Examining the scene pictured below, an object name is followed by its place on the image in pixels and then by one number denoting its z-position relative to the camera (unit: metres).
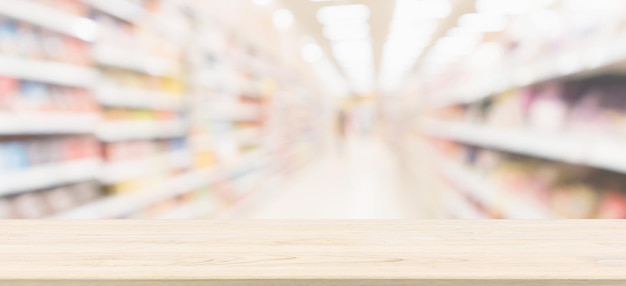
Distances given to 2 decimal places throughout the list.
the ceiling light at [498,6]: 7.43
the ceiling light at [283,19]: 7.80
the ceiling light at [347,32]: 9.58
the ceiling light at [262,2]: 6.35
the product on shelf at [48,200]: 2.01
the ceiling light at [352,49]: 11.77
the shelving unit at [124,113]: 2.07
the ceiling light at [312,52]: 11.60
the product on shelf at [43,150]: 1.97
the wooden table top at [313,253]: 0.52
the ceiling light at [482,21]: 8.73
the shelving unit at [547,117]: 1.50
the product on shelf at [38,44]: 1.94
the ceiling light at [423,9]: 7.50
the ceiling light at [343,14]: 7.82
